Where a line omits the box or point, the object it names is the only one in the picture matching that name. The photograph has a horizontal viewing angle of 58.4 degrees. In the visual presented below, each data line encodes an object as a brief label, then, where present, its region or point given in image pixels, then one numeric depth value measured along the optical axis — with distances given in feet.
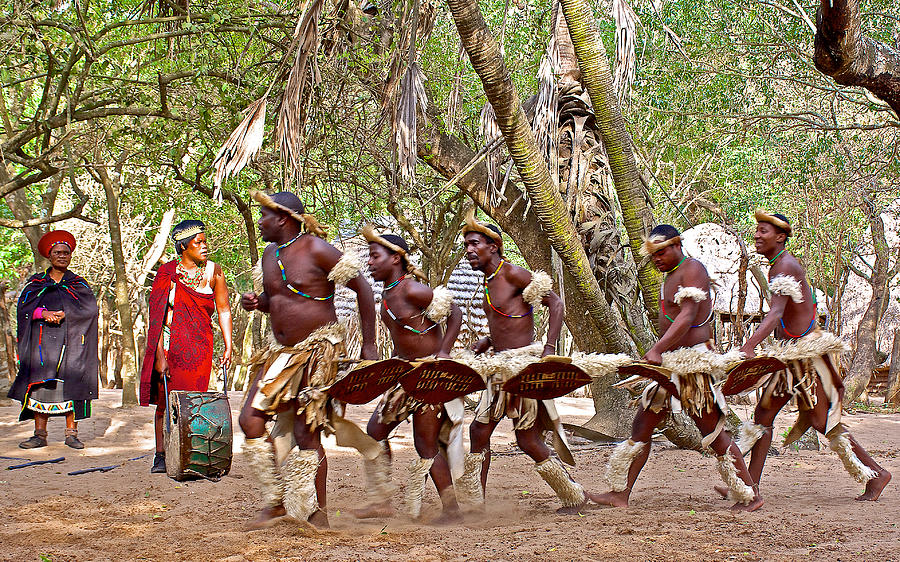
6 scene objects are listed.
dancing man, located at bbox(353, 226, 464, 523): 15.66
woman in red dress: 19.88
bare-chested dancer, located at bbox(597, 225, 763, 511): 16.08
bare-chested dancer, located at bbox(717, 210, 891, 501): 16.92
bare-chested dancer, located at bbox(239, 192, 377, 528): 14.33
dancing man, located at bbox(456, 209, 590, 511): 16.17
